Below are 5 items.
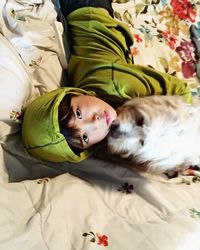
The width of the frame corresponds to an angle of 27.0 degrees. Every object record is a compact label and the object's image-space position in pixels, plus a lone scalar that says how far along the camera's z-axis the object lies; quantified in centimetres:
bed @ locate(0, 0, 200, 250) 82
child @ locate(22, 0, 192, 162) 95
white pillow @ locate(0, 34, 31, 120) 97
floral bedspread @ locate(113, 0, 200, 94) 137
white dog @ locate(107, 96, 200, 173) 97
